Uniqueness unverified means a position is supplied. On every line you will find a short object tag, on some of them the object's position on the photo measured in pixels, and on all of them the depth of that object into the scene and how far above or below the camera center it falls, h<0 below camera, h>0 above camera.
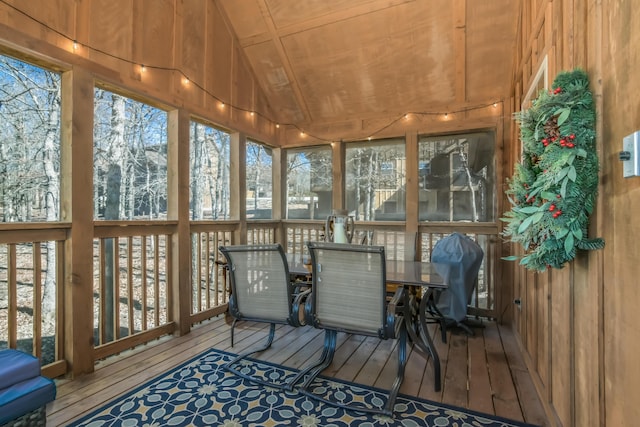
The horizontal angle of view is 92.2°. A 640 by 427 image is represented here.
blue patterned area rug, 1.86 -1.26
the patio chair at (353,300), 2.00 -0.61
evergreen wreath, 1.24 +0.14
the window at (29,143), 2.19 +0.54
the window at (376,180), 4.27 +0.48
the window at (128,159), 2.75 +0.54
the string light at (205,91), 2.24 +1.37
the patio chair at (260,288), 2.37 -0.59
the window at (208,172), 3.67 +0.53
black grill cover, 3.23 -0.65
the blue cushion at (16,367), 1.60 -0.82
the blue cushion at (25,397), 1.52 -0.95
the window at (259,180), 4.50 +0.51
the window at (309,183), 4.73 +0.48
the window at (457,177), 3.84 +0.45
